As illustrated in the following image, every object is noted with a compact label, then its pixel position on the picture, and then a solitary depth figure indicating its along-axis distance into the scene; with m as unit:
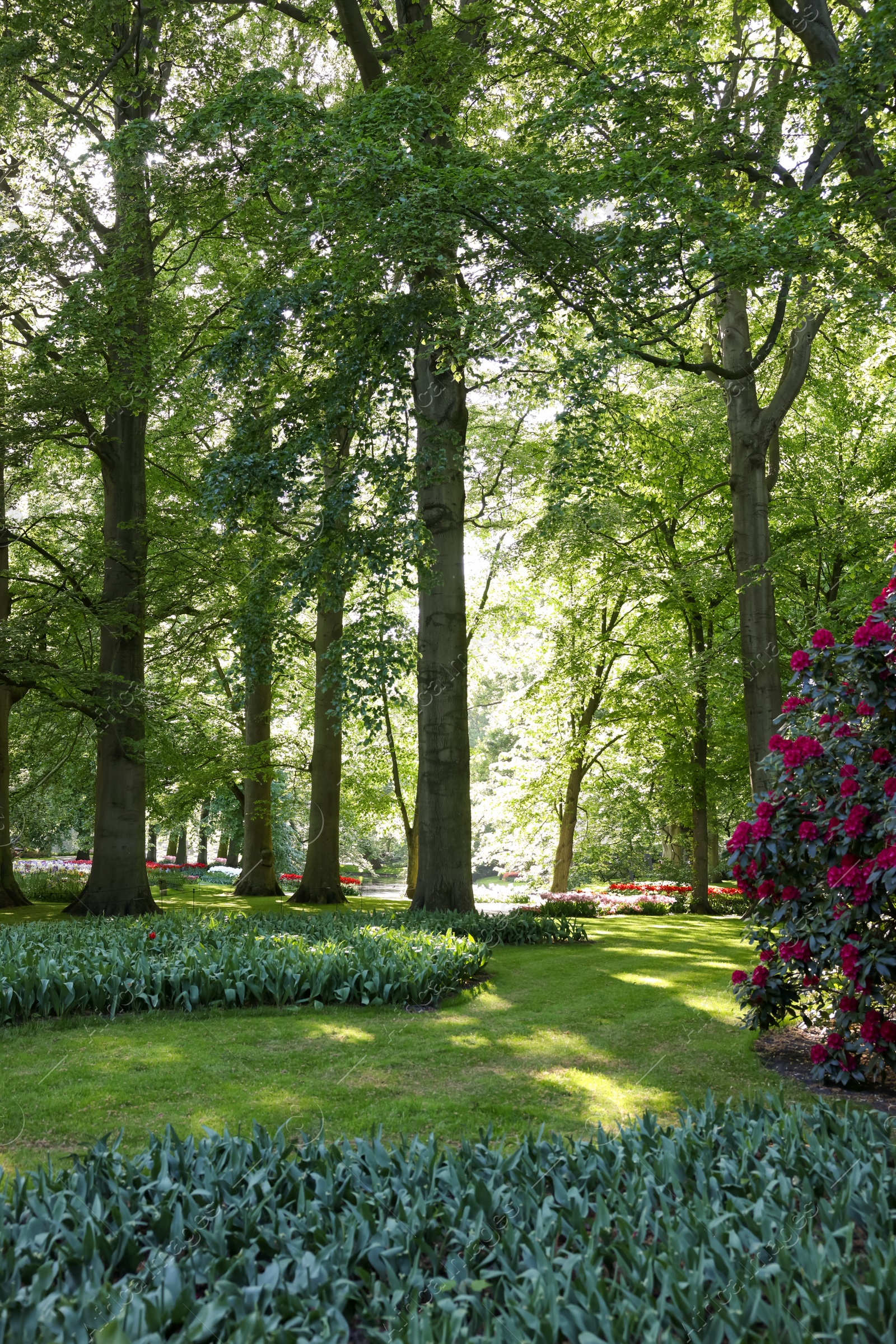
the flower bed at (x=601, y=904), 17.41
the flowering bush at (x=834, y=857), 5.29
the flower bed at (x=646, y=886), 24.11
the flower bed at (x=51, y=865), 23.80
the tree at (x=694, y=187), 7.77
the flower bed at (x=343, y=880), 26.00
